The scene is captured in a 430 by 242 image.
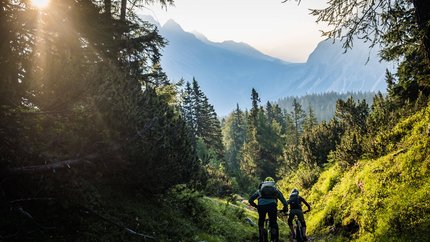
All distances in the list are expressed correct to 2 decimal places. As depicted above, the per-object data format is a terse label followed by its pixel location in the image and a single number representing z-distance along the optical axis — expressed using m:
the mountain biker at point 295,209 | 12.25
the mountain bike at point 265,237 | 11.13
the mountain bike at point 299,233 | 12.35
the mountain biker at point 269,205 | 10.99
